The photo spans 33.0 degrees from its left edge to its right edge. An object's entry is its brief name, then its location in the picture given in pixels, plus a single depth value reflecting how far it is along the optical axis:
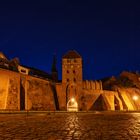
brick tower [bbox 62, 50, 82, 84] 53.50
